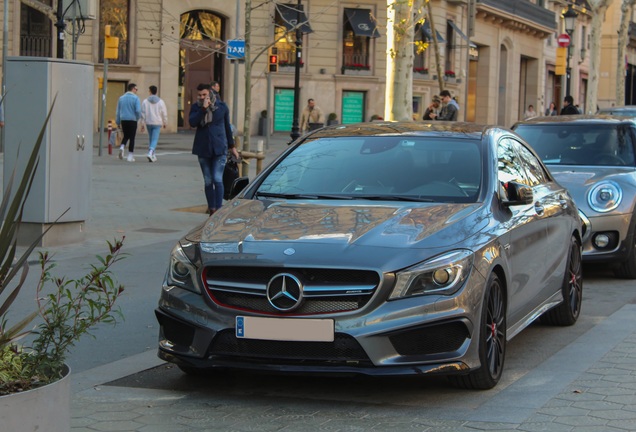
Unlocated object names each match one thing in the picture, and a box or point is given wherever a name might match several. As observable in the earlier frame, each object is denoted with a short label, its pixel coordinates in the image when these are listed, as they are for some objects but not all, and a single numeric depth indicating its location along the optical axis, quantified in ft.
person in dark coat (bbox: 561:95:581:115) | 94.53
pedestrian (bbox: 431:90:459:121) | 75.87
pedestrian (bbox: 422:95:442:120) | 80.20
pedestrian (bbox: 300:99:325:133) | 108.06
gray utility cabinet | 41.01
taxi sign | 75.82
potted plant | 14.01
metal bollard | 98.89
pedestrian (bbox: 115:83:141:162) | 91.20
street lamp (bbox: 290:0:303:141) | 115.44
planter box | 13.71
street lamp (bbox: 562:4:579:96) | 129.70
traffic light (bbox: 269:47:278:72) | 111.42
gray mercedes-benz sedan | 19.99
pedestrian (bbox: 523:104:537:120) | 161.68
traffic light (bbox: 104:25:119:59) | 96.71
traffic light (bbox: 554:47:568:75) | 134.62
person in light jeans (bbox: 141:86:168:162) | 92.53
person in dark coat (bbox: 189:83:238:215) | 50.55
